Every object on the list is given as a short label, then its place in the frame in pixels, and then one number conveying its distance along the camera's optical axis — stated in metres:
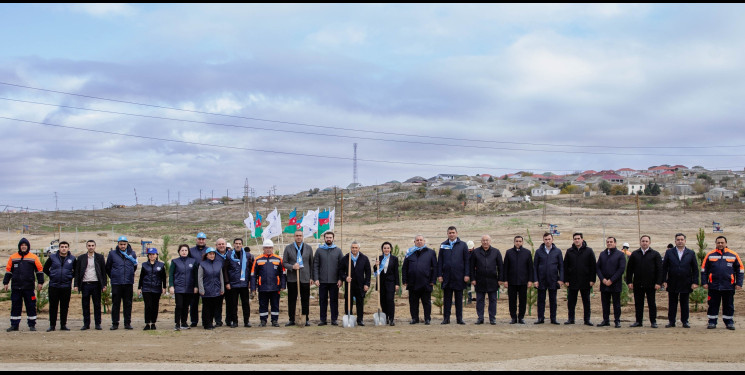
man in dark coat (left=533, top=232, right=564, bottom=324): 13.22
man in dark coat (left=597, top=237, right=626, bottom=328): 12.82
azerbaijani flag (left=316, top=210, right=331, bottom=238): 15.61
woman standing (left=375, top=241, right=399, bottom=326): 13.41
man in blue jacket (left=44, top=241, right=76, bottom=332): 12.61
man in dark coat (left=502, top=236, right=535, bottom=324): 13.35
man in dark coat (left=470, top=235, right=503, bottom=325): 13.35
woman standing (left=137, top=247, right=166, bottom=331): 12.60
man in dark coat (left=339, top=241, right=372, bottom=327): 13.38
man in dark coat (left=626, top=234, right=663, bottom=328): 12.70
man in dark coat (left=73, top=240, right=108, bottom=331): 12.59
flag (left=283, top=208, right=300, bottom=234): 15.24
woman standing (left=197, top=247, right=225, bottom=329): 12.62
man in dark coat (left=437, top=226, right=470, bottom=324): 13.40
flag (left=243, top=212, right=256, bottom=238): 18.25
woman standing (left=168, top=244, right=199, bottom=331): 12.52
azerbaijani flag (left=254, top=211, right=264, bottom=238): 18.38
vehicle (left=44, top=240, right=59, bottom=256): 33.02
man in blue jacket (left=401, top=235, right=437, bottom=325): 13.39
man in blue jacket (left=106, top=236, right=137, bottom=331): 12.70
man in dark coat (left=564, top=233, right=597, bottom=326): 13.10
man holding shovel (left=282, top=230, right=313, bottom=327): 13.26
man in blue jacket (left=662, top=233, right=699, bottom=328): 12.55
